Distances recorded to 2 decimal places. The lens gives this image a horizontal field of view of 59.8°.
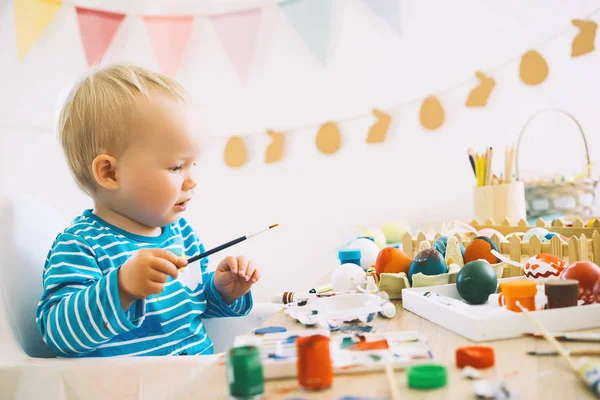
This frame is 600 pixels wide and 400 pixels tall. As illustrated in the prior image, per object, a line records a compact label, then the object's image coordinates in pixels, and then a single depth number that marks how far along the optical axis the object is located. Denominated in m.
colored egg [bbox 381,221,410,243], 1.63
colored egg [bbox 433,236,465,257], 0.88
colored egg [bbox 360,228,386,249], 1.48
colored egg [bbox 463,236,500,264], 0.84
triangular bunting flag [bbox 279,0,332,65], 1.97
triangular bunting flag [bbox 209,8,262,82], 2.07
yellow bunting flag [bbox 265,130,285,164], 2.09
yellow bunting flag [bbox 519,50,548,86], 1.62
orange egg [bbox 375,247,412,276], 0.82
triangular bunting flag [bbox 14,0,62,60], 1.79
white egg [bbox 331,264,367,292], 0.87
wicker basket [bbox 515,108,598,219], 1.43
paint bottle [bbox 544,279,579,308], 0.57
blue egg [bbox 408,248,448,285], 0.77
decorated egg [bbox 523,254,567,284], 0.73
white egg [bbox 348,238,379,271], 1.14
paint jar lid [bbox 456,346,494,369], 0.45
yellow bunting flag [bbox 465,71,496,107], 1.72
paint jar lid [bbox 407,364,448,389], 0.41
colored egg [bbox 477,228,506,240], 1.05
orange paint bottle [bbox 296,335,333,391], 0.43
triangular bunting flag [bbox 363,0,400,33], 1.85
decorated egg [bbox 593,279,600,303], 0.59
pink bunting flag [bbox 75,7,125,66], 1.96
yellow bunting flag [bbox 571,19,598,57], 1.51
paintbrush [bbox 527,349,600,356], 0.46
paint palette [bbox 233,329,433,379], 0.46
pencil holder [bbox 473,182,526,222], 1.43
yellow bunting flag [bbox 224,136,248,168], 2.14
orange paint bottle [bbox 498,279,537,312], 0.58
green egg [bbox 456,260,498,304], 0.66
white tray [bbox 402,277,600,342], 0.53
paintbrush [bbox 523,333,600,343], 0.50
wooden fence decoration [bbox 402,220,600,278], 0.87
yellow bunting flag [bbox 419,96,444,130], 1.82
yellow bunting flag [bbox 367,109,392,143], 1.92
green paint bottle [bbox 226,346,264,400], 0.40
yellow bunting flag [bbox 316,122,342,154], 2.01
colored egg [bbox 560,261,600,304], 0.60
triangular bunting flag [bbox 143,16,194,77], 2.07
